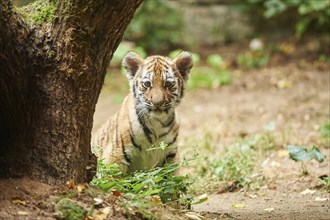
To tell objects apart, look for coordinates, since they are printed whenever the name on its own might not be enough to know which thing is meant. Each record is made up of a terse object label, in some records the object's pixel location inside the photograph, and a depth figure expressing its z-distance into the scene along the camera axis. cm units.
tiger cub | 1259
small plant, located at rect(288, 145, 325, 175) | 1392
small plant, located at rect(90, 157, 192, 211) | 978
